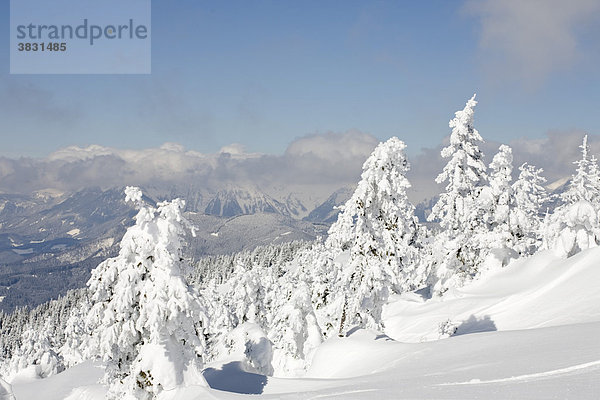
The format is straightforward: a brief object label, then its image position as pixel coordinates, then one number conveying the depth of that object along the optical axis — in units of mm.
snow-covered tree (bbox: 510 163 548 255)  30344
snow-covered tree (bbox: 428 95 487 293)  30156
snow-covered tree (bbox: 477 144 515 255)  29844
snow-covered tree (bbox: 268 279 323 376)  29234
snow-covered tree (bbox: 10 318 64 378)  52406
